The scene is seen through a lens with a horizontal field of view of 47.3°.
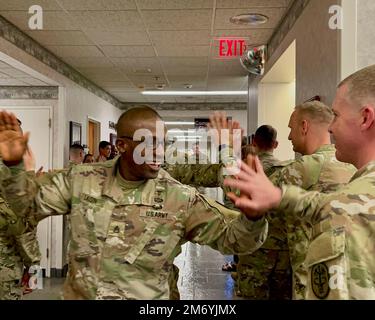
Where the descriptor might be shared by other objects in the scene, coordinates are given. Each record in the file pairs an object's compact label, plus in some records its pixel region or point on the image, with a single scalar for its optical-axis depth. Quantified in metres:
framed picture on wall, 6.44
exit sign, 5.21
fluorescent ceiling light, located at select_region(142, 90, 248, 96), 9.21
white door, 6.00
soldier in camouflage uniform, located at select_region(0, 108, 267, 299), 1.63
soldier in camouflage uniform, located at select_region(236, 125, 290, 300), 3.04
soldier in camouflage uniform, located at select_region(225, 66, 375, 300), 0.95
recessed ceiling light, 4.23
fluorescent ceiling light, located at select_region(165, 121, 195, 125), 12.42
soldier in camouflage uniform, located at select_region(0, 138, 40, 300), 2.88
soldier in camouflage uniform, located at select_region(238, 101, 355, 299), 2.10
